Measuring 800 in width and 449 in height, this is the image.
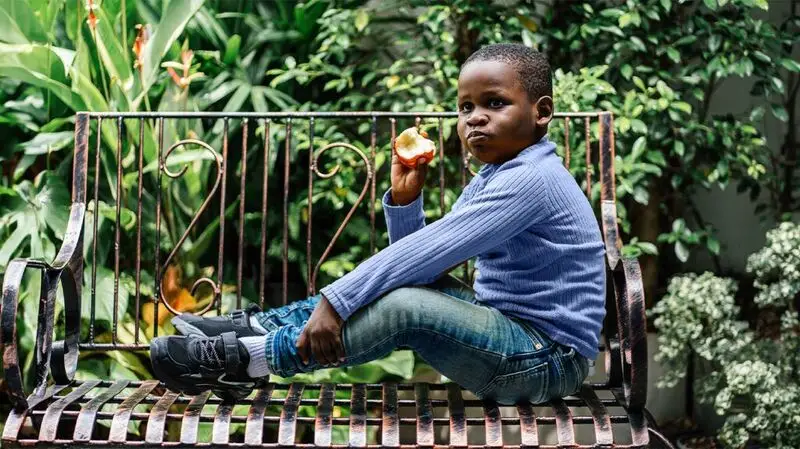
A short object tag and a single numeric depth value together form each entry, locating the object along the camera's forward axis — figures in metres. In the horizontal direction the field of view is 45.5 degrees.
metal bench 1.95
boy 1.94
